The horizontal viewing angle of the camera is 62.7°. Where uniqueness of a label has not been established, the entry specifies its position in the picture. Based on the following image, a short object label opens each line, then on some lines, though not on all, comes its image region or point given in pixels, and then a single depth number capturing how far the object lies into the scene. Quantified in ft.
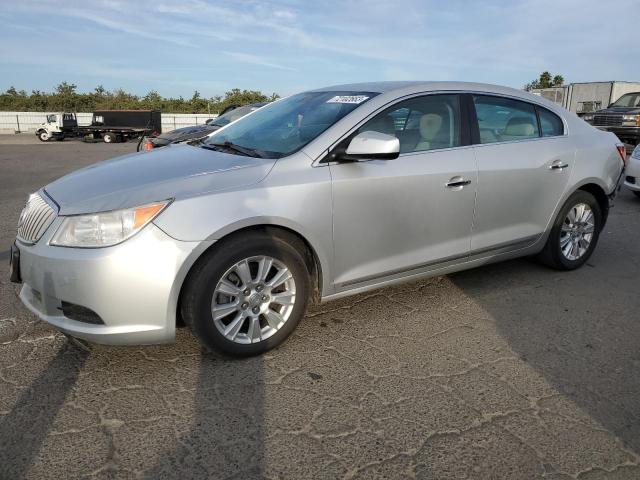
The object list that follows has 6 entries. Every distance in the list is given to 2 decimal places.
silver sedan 8.84
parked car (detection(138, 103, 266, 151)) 30.25
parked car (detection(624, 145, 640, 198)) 26.03
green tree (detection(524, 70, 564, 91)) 197.06
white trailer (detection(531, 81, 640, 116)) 76.23
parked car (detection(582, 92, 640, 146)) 52.60
